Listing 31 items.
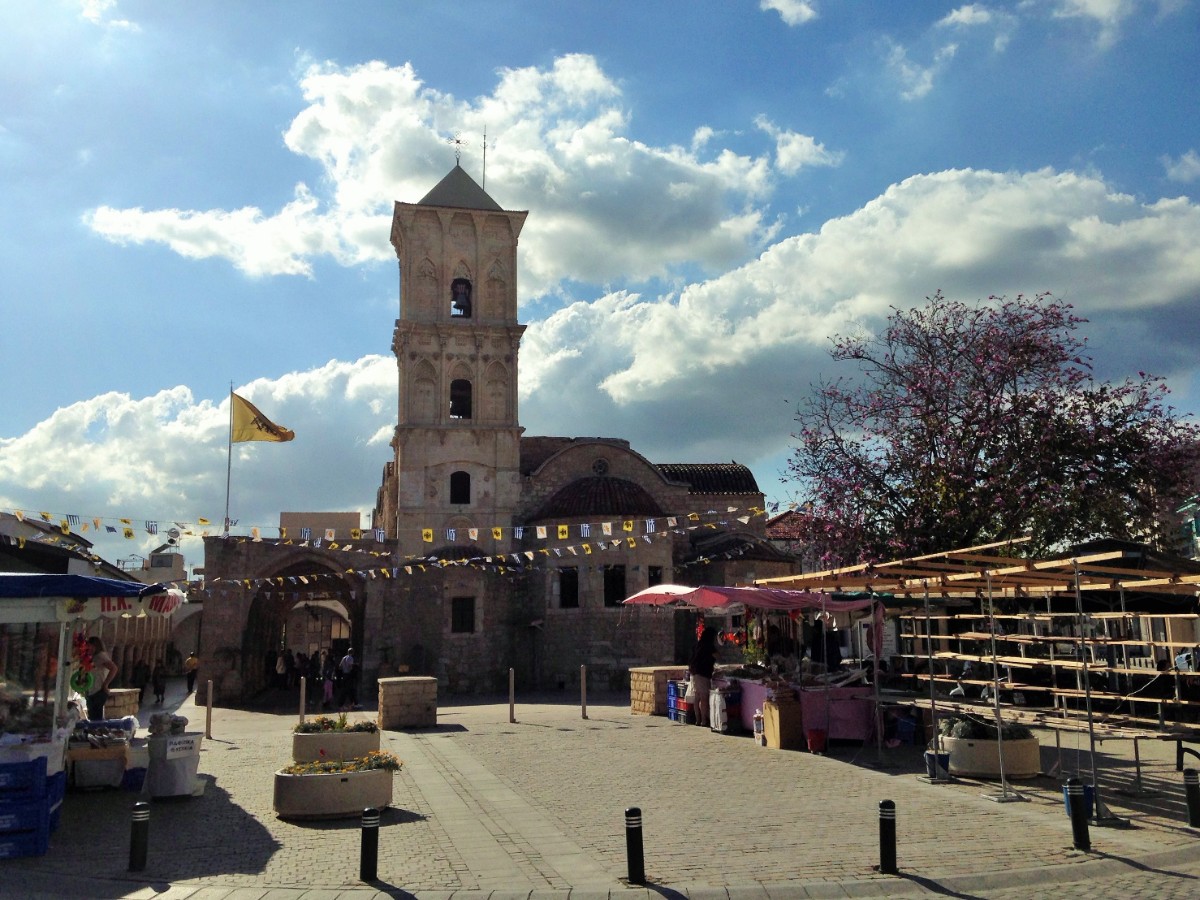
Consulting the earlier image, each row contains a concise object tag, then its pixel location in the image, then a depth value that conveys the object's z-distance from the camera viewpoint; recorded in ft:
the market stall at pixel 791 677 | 47.14
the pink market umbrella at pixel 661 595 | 57.26
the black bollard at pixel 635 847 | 23.49
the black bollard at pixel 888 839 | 24.13
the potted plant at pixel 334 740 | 37.45
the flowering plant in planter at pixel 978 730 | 36.96
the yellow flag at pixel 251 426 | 89.97
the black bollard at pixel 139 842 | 25.16
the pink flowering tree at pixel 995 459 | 65.51
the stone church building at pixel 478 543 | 97.45
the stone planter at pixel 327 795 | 31.32
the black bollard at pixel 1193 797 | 28.55
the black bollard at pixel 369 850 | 24.07
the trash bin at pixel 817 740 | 45.91
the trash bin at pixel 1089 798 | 29.86
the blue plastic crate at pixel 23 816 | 26.71
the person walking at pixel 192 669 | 106.63
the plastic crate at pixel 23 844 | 26.71
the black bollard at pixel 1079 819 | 26.12
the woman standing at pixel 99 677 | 43.32
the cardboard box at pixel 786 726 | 47.52
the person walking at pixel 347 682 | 81.87
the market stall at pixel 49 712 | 26.94
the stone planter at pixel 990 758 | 36.73
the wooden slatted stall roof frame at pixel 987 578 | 32.63
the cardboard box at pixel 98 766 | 36.19
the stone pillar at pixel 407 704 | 60.08
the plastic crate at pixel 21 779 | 26.68
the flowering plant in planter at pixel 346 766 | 31.89
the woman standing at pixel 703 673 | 57.93
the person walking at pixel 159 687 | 95.73
